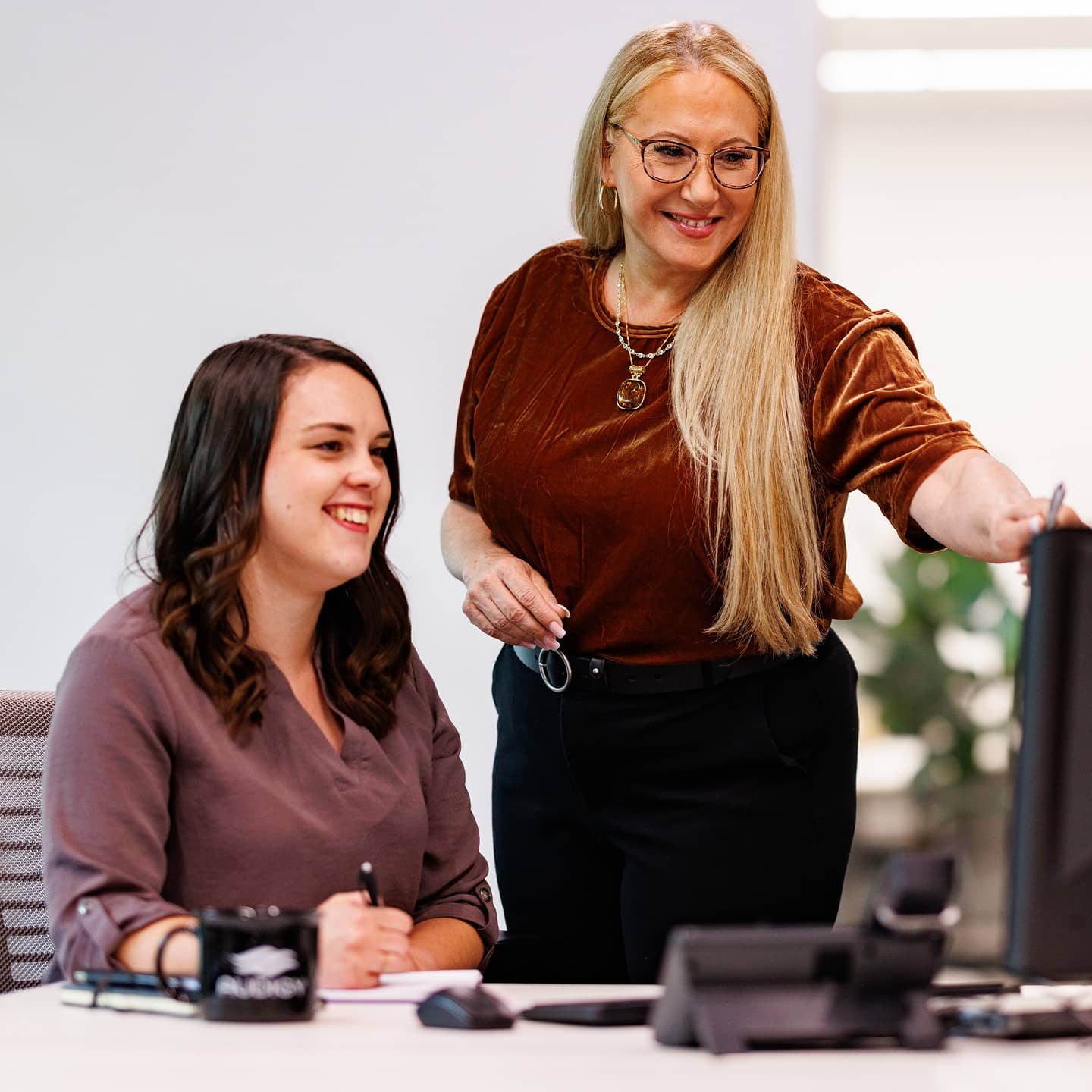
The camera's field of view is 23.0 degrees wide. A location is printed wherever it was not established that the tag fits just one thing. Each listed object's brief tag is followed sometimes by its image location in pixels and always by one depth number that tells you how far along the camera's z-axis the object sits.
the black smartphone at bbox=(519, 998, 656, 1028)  2.19
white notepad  2.30
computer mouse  2.17
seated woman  2.35
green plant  5.96
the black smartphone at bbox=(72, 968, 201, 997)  2.23
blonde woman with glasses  2.67
